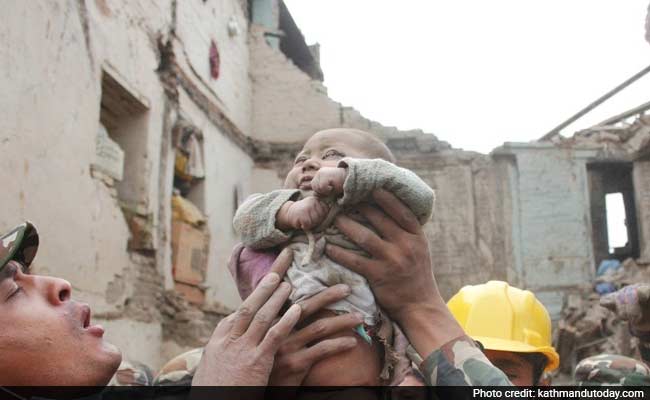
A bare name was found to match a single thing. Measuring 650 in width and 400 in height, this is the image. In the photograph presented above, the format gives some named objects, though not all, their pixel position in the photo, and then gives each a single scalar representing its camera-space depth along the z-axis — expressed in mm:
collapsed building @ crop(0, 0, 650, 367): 5035
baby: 1544
